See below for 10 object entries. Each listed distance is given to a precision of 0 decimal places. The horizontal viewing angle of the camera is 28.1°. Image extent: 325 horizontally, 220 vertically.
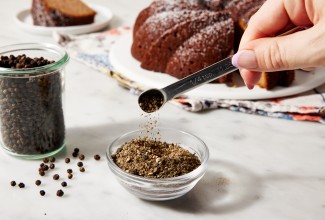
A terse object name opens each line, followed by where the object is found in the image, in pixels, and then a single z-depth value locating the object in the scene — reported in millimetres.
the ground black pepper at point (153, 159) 543
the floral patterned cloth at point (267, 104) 708
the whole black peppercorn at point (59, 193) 554
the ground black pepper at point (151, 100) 591
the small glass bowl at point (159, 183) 530
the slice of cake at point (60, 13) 955
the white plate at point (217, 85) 735
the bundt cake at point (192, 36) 764
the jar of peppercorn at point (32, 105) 581
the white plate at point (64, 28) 950
